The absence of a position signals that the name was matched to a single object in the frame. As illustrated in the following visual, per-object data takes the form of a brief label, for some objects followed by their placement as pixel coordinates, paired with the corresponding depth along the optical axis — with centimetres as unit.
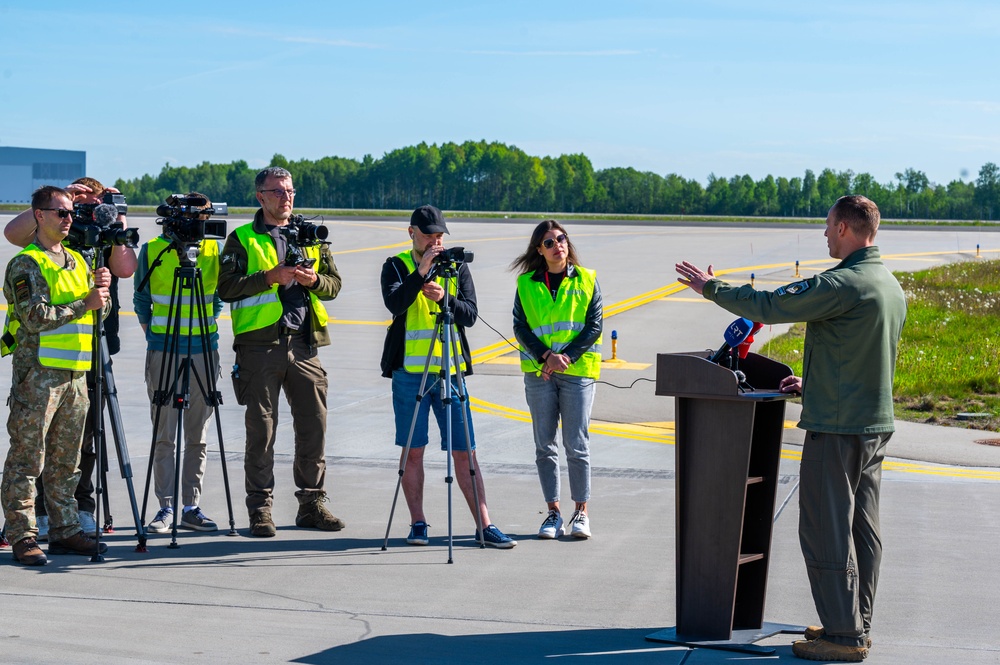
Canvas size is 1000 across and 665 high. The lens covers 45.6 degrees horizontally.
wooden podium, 576
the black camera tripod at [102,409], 748
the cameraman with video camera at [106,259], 779
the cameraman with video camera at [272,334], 806
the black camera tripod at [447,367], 777
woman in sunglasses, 816
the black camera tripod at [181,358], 792
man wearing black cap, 793
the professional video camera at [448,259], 771
